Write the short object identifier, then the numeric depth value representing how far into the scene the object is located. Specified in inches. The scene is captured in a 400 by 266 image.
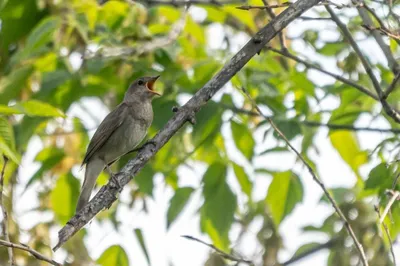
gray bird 571.5
